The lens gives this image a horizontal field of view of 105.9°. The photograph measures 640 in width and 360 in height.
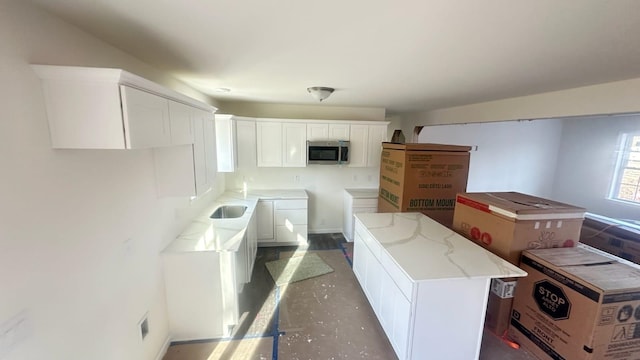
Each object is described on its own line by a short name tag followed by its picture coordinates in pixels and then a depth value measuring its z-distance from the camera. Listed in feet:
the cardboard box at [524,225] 6.66
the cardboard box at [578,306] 5.30
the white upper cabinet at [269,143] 13.12
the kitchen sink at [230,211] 11.41
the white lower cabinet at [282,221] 13.21
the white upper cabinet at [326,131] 13.47
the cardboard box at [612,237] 9.76
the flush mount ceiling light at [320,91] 8.55
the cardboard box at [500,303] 7.13
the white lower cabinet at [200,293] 7.06
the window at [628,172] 15.21
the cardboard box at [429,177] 9.40
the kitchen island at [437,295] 5.54
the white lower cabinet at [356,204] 13.73
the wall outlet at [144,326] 5.83
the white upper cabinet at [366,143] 13.94
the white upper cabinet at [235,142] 10.91
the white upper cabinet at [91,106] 3.42
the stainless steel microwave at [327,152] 13.43
